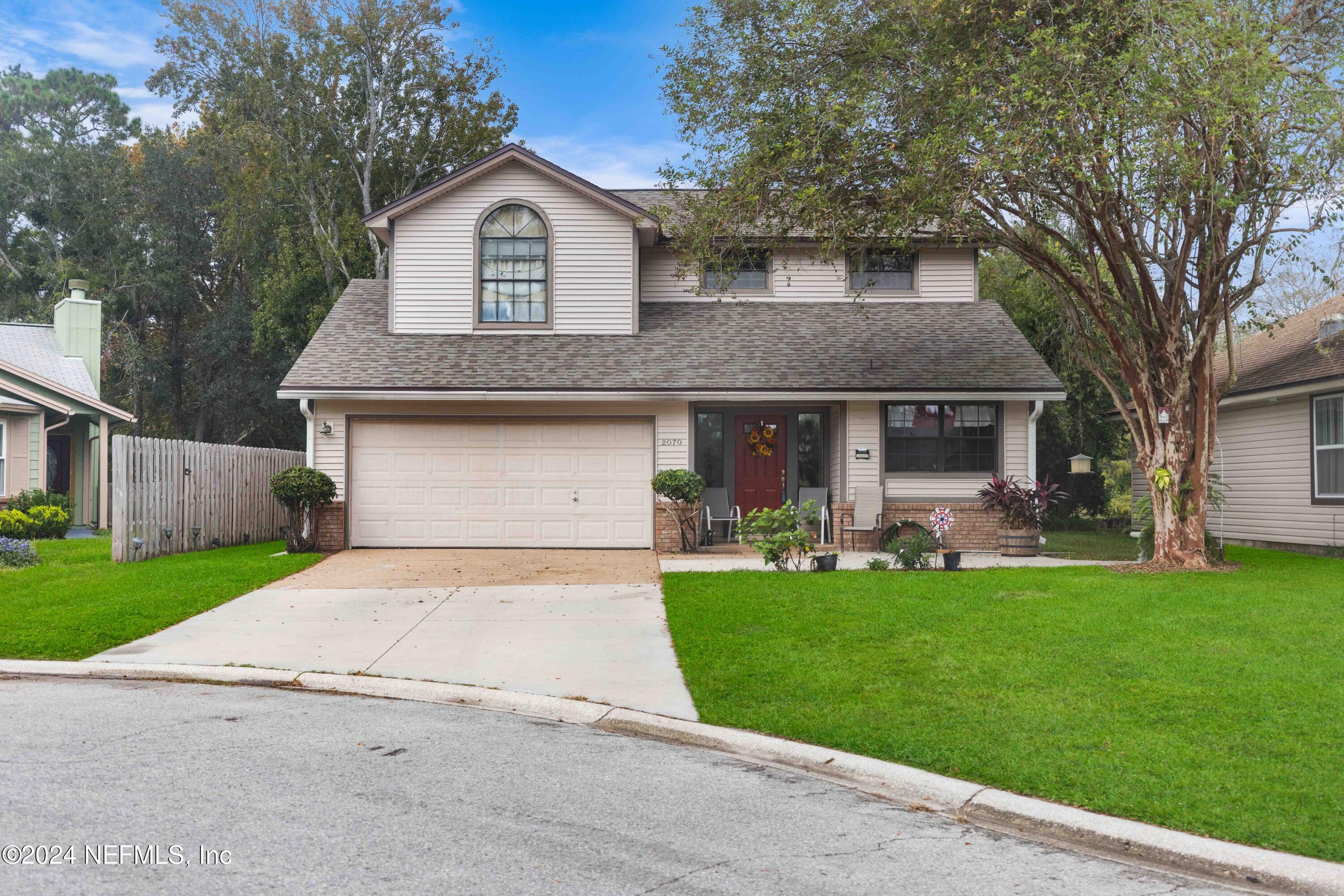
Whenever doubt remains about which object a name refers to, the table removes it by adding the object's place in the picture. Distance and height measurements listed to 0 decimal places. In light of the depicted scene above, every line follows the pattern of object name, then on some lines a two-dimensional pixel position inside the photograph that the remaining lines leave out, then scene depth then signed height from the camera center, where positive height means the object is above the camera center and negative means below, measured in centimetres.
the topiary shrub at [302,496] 1525 -42
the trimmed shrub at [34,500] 1927 -56
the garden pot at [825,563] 1285 -123
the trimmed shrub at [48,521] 1864 -96
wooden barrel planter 1555 -121
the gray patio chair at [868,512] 1633 -75
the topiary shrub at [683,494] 1553 -41
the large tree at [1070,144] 1080 +376
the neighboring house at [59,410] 2027 +127
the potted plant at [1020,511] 1557 -71
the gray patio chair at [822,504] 1686 -64
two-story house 1623 +124
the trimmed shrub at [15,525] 1730 -94
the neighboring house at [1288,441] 1557 +38
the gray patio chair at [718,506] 1748 -69
